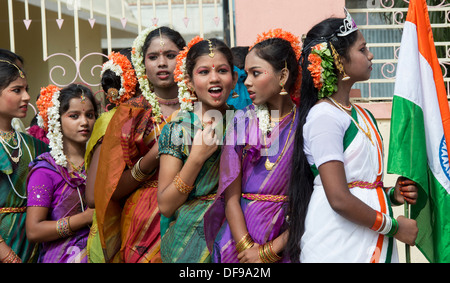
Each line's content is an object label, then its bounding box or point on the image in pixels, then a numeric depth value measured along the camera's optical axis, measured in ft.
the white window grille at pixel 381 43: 17.47
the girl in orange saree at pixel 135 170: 12.12
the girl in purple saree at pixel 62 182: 12.80
